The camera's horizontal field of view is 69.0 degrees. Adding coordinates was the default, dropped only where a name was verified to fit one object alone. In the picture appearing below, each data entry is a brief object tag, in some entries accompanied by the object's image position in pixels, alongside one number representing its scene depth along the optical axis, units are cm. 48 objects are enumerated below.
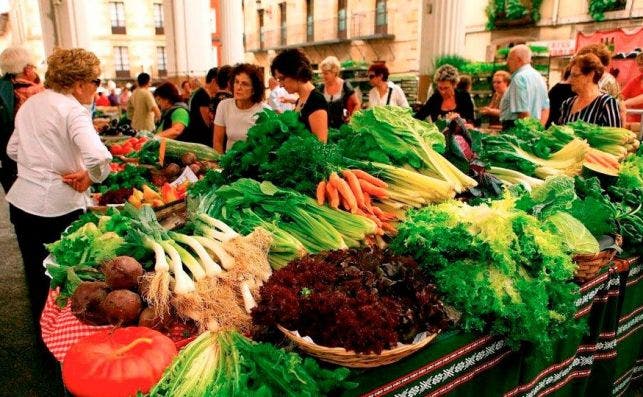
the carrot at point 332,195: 239
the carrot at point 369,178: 256
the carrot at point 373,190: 250
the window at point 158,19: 3750
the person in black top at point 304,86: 388
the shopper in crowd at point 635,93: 613
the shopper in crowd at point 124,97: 1541
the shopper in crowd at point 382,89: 670
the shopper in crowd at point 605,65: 499
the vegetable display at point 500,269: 181
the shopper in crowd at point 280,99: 776
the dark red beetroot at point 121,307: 175
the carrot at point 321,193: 243
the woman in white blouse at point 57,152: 283
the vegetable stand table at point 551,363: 171
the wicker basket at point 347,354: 146
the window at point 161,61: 3812
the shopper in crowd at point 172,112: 551
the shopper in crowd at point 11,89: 412
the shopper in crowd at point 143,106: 773
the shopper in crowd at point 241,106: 423
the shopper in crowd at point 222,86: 564
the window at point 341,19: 2886
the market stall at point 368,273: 153
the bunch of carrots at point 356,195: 240
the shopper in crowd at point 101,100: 1514
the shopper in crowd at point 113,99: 1717
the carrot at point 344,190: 238
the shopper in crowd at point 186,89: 1016
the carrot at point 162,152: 455
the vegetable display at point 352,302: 148
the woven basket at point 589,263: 227
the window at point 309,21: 3147
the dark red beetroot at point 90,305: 181
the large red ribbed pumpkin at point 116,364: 144
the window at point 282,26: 3403
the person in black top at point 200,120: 568
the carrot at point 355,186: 242
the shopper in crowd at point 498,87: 727
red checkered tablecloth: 183
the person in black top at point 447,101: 575
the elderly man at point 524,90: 543
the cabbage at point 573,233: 221
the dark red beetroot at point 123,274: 183
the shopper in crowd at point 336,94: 636
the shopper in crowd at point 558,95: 608
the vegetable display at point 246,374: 137
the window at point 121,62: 3709
